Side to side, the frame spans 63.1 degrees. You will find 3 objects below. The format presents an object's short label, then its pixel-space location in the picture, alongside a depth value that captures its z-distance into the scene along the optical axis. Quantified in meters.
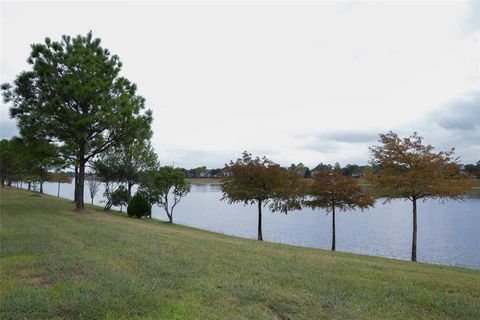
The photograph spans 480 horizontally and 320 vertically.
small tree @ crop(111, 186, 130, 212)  32.59
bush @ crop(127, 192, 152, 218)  28.97
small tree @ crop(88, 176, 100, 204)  49.59
